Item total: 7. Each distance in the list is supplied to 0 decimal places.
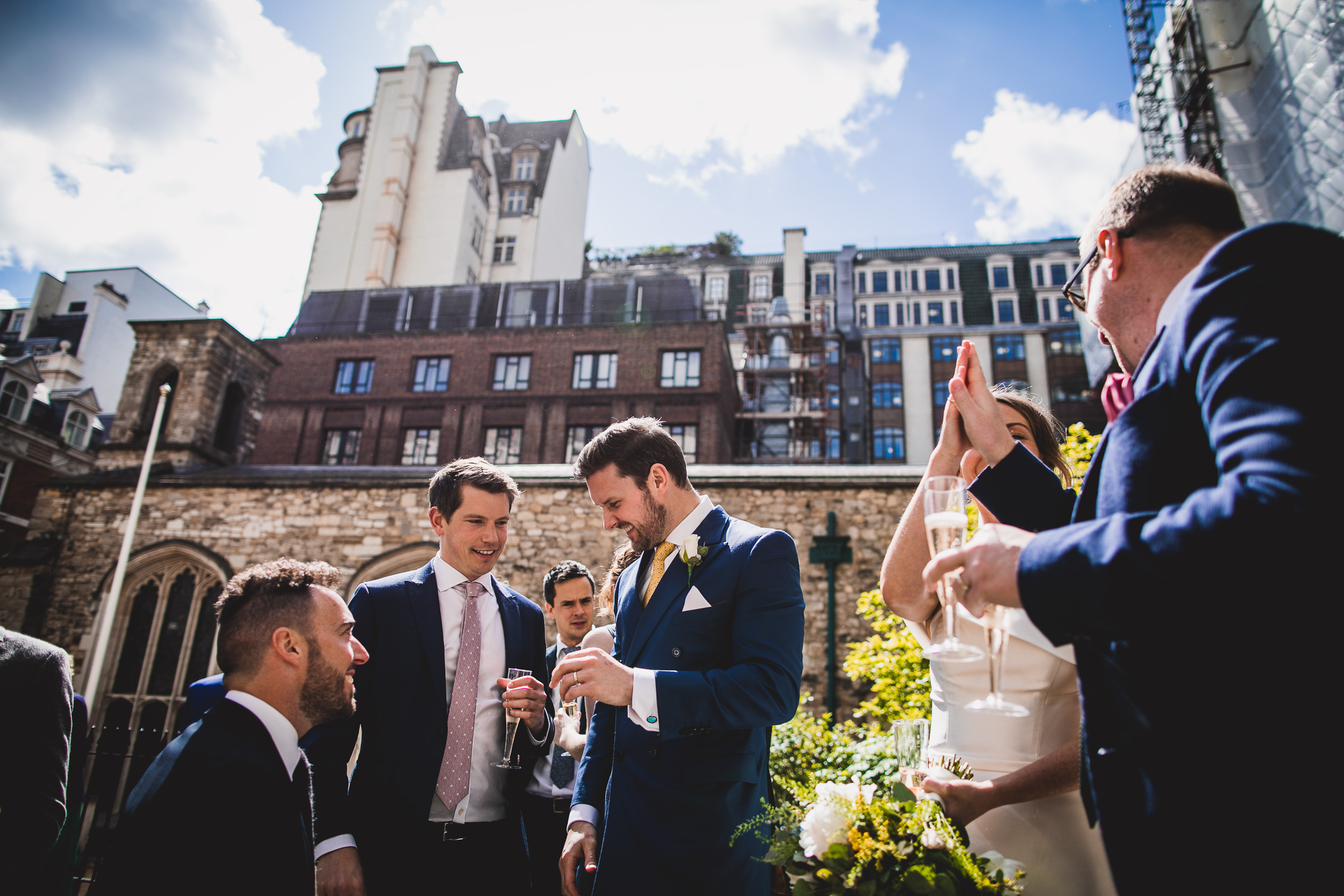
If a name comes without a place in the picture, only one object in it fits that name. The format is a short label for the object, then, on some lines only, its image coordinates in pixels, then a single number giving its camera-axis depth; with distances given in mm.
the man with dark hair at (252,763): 1827
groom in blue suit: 2160
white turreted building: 33219
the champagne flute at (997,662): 1331
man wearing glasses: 958
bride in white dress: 1922
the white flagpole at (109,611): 12102
